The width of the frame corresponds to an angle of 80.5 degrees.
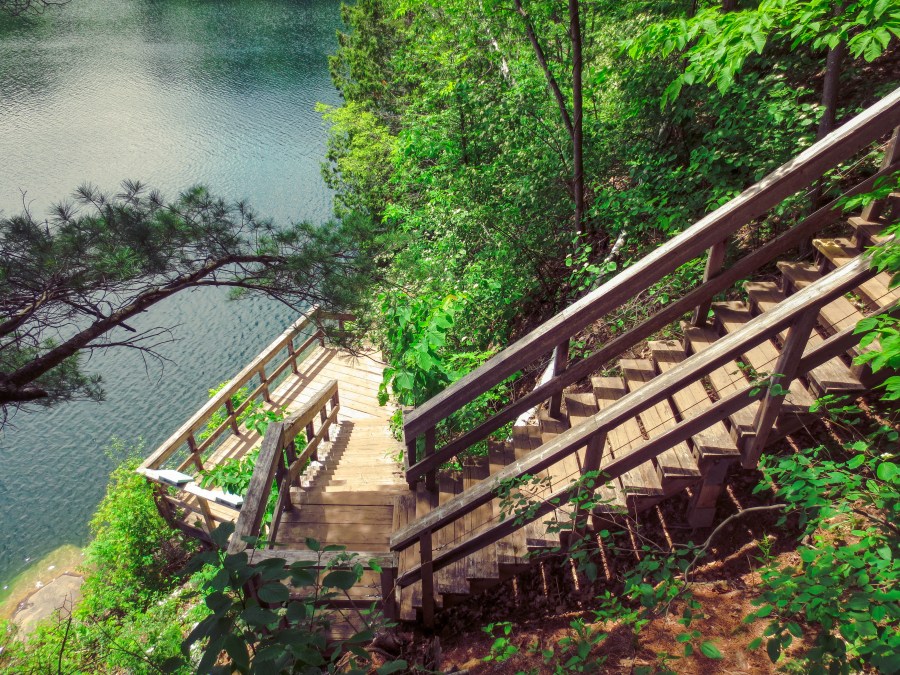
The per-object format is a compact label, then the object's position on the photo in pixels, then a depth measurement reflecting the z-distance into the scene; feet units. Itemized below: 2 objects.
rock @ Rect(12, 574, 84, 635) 30.83
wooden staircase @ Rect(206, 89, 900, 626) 8.63
